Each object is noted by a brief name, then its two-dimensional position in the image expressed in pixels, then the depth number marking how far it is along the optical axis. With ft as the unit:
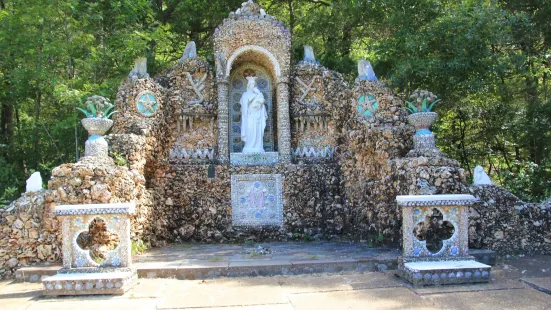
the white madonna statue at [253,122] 32.89
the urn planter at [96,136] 23.88
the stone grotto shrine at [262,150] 25.88
